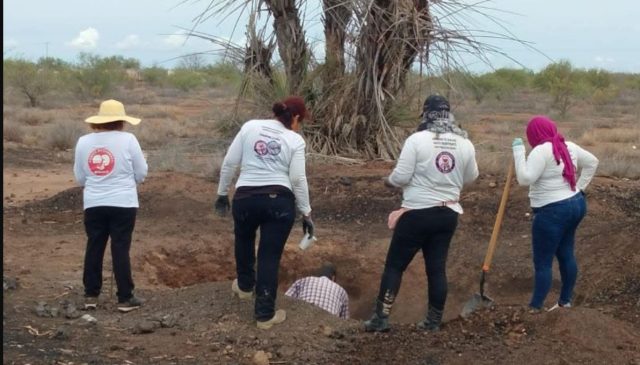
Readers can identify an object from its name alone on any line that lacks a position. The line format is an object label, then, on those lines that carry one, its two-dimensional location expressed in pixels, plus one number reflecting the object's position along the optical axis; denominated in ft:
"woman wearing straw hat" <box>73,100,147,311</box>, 23.39
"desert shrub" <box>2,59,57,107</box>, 112.06
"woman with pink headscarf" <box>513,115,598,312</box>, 22.94
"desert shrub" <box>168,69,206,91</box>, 158.20
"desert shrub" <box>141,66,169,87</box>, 169.78
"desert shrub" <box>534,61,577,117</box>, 125.44
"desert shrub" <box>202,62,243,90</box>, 48.49
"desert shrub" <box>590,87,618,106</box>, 137.49
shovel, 23.95
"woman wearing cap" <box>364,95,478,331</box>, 20.84
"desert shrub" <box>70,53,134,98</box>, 127.13
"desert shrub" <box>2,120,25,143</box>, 72.49
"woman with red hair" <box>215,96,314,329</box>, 21.53
